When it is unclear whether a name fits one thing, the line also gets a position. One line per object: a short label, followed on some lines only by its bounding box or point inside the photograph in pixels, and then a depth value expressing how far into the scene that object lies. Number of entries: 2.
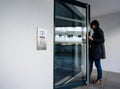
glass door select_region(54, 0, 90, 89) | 1.80
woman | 2.09
